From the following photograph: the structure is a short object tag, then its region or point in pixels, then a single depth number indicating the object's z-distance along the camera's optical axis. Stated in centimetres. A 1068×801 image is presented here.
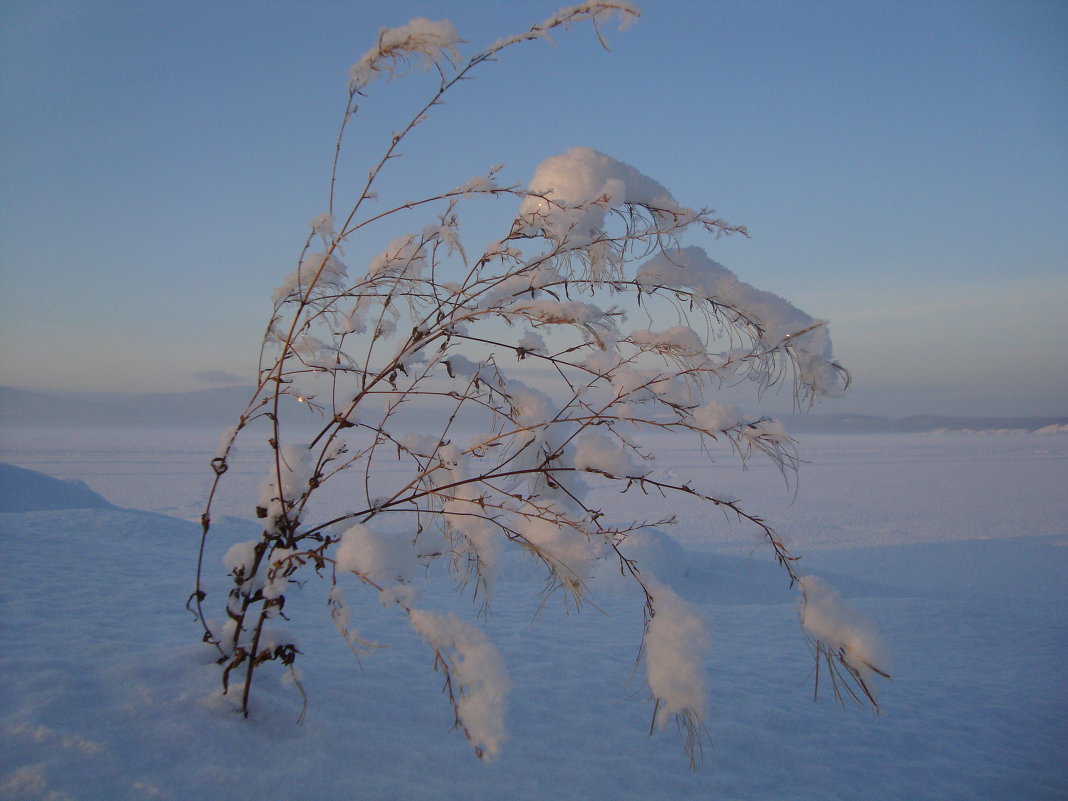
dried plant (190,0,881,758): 132
